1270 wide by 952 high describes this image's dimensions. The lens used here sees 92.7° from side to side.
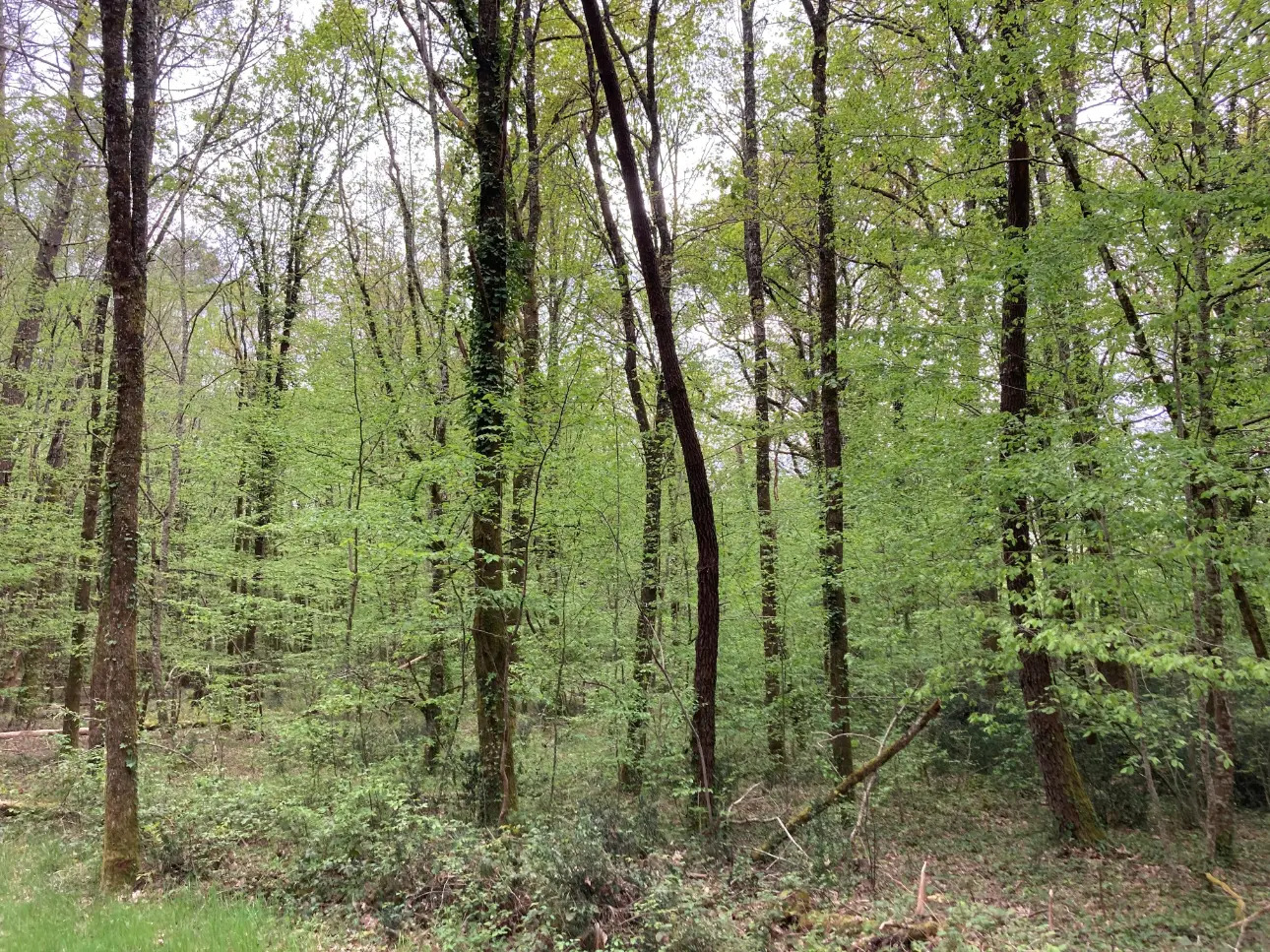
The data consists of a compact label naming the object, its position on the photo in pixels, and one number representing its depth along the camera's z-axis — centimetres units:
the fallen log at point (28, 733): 1052
